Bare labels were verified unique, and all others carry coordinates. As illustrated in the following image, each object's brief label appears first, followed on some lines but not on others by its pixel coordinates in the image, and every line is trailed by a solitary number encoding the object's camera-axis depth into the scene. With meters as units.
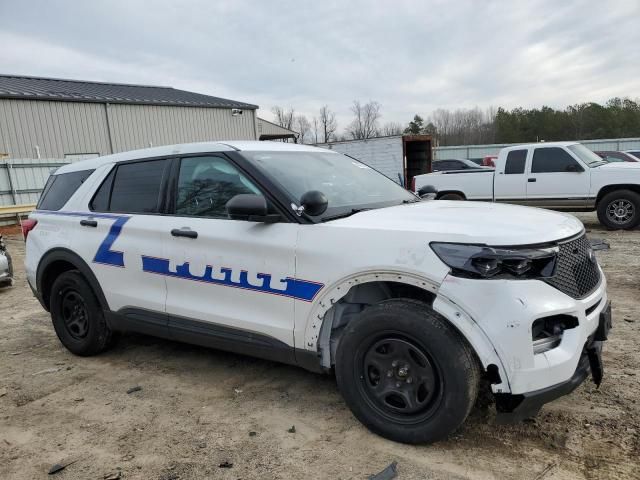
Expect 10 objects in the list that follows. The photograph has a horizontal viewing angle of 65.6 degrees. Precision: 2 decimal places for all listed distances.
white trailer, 18.22
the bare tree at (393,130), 77.53
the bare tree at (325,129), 85.12
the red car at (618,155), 20.87
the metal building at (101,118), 20.55
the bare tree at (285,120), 84.21
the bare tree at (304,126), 85.25
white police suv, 2.49
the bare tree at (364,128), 81.50
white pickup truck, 10.17
